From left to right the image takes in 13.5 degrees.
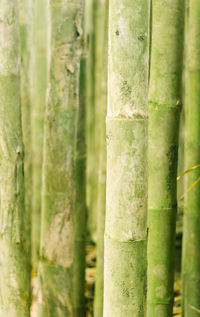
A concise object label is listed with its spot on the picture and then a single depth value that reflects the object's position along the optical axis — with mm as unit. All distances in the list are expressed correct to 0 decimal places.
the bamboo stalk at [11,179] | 2173
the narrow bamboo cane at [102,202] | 2601
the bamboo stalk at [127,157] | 1865
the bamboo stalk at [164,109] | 2220
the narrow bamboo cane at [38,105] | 3953
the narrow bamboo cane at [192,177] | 2391
